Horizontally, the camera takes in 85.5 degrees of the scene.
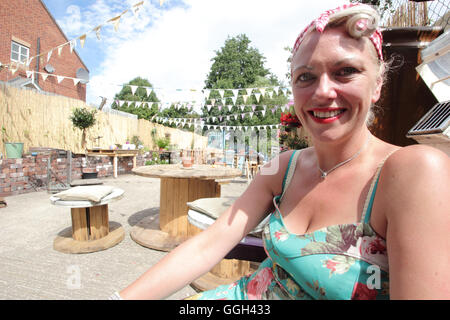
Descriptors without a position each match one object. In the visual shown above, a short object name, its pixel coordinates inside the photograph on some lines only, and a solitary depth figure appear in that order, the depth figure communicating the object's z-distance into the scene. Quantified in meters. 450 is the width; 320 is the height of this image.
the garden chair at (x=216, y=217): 1.19
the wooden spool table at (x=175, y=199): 3.14
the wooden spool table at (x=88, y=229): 2.95
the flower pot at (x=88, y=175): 7.74
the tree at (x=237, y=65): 30.33
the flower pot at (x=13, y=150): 6.08
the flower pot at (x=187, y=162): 3.53
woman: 0.58
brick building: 11.40
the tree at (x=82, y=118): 8.98
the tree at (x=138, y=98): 30.77
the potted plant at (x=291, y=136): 5.64
